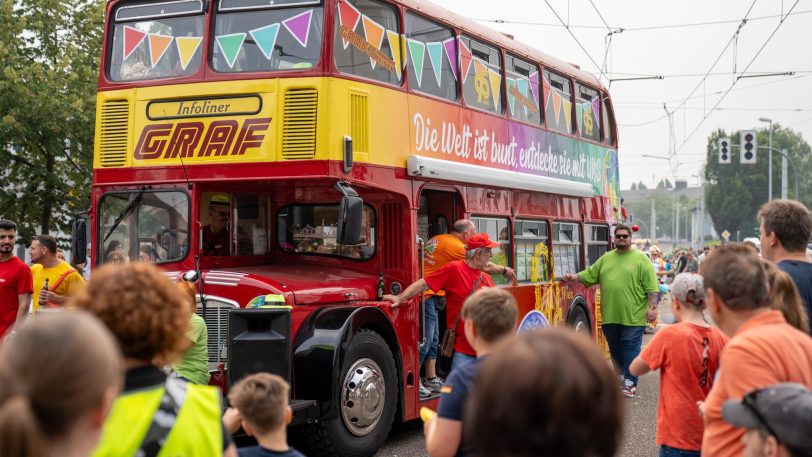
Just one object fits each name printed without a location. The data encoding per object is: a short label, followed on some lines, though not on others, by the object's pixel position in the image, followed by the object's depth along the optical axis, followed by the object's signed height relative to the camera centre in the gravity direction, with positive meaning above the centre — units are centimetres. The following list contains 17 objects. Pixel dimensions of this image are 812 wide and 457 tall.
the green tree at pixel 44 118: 1917 +230
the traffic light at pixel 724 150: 3794 +321
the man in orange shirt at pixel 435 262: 938 -22
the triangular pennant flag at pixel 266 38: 842 +165
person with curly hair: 273 -37
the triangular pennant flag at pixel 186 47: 866 +162
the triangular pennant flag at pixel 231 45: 850 +161
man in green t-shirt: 1062 -62
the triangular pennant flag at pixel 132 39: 899 +175
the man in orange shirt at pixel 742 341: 329 -34
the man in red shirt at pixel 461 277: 811 -30
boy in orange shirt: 500 -63
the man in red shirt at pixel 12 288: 863 -39
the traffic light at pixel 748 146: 3409 +300
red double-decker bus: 786 +54
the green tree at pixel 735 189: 9244 +430
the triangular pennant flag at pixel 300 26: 838 +173
